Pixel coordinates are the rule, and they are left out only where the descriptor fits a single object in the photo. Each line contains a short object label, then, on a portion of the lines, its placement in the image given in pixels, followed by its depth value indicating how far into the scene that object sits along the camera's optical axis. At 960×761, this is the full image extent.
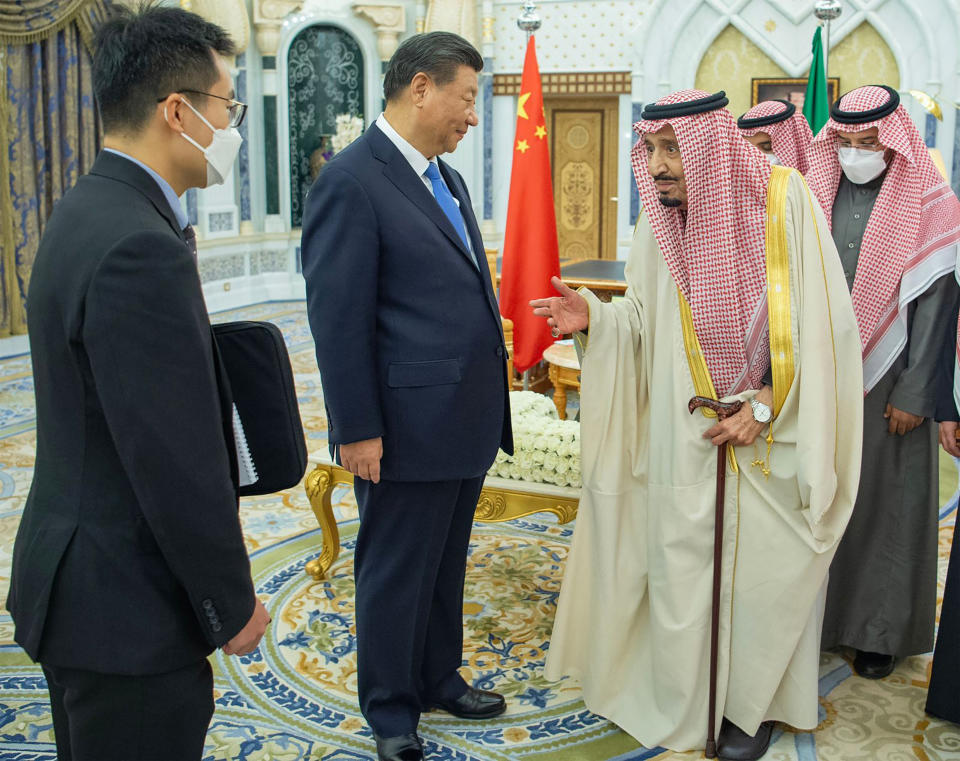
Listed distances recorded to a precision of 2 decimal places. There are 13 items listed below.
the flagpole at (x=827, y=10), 7.15
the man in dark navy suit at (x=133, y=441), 1.20
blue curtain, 7.08
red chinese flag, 5.18
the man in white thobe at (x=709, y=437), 2.23
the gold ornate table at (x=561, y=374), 5.48
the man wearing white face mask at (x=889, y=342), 2.64
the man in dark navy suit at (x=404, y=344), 2.08
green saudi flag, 5.88
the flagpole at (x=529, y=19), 6.09
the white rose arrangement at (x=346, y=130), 9.77
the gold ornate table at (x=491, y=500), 3.21
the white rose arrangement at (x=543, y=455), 3.19
